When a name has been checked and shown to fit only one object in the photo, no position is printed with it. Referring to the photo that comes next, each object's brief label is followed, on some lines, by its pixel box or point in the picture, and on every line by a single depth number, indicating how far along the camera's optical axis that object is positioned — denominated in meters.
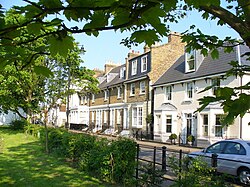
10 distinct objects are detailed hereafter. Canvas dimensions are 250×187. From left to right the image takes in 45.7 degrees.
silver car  11.18
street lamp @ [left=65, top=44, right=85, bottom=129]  28.24
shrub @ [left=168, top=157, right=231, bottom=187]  6.34
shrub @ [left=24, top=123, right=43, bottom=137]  27.52
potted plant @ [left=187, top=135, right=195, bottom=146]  26.73
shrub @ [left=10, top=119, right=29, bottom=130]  37.44
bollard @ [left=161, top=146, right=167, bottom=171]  11.07
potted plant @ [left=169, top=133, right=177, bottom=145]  29.08
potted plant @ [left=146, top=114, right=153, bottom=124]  34.16
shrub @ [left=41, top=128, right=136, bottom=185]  9.71
